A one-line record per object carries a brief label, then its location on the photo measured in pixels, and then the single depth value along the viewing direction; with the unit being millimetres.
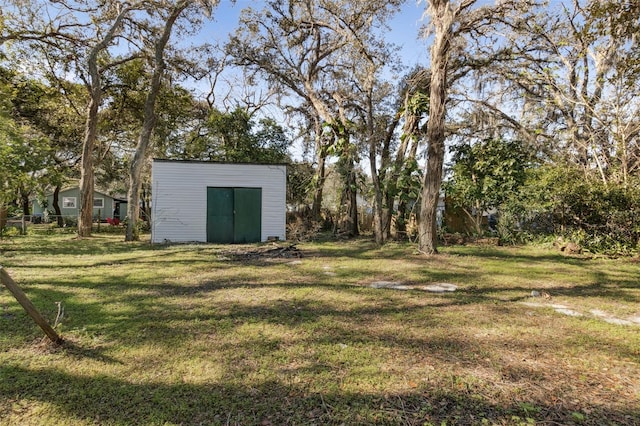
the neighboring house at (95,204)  29906
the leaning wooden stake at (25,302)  2400
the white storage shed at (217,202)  12344
